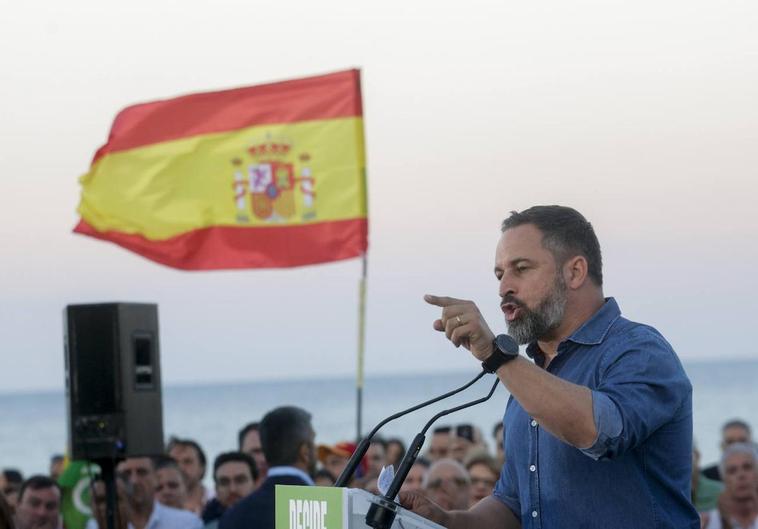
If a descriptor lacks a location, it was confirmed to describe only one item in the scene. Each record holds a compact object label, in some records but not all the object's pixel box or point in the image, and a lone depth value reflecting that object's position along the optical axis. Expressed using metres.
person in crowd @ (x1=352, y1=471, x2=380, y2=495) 10.83
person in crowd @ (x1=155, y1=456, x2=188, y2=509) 10.77
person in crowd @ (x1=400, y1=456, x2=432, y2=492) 10.59
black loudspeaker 8.36
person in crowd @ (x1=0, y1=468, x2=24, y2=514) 12.95
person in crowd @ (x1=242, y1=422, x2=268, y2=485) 11.78
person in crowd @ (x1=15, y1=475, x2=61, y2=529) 9.62
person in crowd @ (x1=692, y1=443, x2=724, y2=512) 10.12
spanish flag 13.56
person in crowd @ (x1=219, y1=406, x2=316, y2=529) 8.06
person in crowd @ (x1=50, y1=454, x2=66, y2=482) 14.94
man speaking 4.02
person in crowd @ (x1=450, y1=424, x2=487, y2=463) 12.82
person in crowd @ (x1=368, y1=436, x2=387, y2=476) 13.02
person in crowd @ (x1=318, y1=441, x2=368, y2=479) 11.68
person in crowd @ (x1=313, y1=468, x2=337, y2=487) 11.03
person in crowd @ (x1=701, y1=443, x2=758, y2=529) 9.40
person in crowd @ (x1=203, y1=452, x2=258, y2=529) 10.53
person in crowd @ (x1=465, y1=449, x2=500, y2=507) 10.25
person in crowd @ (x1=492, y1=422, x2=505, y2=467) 11.03
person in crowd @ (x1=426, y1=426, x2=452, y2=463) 13.39
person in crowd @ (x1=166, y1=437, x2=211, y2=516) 12.42
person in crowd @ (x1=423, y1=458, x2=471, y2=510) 9.35
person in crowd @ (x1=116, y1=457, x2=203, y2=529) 9.90
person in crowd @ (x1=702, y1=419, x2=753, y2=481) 13.57
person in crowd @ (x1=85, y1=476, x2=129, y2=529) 9.52
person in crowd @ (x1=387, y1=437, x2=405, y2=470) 14.33
